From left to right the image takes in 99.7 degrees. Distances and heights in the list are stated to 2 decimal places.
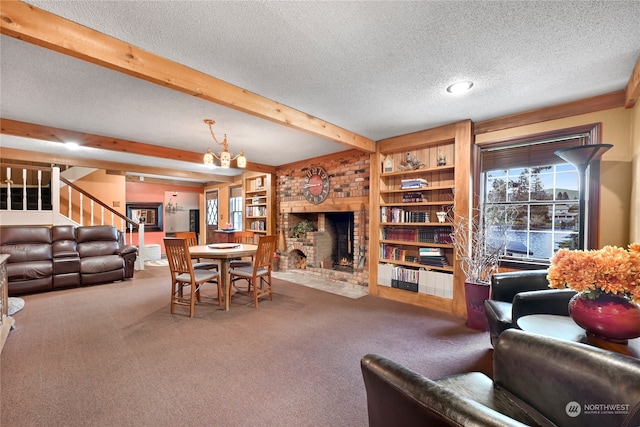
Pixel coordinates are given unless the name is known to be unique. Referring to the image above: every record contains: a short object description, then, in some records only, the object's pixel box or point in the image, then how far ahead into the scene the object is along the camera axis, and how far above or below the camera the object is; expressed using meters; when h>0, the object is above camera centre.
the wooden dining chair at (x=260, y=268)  3.51 -0.79
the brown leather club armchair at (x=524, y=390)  0.78 -0.64
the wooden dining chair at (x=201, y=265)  3.84 -0.78
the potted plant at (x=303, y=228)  5.51 -0.34
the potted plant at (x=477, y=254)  2.89 -0.48
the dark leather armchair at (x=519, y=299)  2.00 -0.69
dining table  3.37 -0.54
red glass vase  1.34 -0.53
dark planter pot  2.86 -0.99
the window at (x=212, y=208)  8.91 +0.11
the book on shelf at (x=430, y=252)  3.63 -0.54
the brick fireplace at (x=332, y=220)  4.62 -0.17
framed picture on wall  8.19 -0.06
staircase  4.94 +0.14
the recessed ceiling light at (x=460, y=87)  2.35 +1.12
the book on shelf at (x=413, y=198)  3.82 +0.21
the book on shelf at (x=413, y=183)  3.74 +0.40
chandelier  3.21 +0.65
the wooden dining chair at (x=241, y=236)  5.21 -0.48
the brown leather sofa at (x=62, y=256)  4.07 -0.76
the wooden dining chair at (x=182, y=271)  3.16 -0.72
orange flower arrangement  1.31 -0.30
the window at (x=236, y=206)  7.87 +0.16
